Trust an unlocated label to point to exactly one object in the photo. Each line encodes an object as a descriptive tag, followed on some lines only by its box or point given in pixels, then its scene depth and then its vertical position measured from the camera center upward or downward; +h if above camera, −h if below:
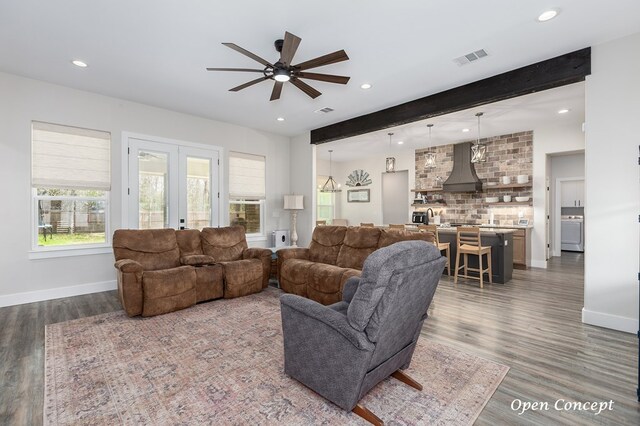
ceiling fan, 2.49 +1.38
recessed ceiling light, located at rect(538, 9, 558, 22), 2.51 +1.69
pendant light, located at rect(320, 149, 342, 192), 8.73 +0.77
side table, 4.79 -0.88
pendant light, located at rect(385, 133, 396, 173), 6.31 +1.03
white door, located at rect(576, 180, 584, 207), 7.98 +0.51
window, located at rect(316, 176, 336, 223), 10.13 +0.29
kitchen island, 4.97 -0.70
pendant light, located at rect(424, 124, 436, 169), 5.97 +1.08
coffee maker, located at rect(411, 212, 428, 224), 7.61 -0.12
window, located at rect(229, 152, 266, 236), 5.97 +0.45
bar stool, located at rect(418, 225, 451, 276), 5.14 -0.54
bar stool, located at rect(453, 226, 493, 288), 4.76 -0.58
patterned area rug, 1.78 -1.20
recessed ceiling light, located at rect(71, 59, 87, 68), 3.42 +1.74
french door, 4.84 +0.48
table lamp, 6.32 +0.16
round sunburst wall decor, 9.47 +1.11
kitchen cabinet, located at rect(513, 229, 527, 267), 6.19 -0.74
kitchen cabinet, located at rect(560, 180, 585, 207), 8.02 +0.51
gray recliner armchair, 1.59 -0.68
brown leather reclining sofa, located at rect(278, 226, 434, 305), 3.61 -0.66
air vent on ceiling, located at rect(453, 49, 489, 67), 3.16 +1.69
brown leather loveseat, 3.37 -0.71
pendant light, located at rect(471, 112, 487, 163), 5.35 +1.07
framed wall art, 9.50 +0.56
